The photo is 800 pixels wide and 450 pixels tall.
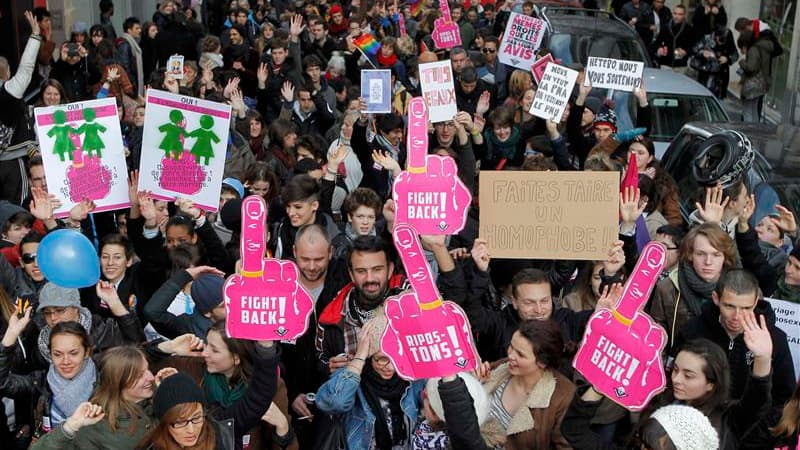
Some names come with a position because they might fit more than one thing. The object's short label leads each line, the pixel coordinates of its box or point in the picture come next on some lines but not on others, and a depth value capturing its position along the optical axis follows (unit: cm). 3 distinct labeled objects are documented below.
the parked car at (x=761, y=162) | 820
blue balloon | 630
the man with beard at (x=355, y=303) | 583
